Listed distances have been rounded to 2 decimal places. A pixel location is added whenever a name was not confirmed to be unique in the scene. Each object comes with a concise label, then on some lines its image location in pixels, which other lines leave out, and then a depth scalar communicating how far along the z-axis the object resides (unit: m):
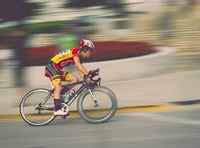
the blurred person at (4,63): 11.86
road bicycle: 9.70
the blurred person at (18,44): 11.39
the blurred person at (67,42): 13.73
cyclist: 9.45
